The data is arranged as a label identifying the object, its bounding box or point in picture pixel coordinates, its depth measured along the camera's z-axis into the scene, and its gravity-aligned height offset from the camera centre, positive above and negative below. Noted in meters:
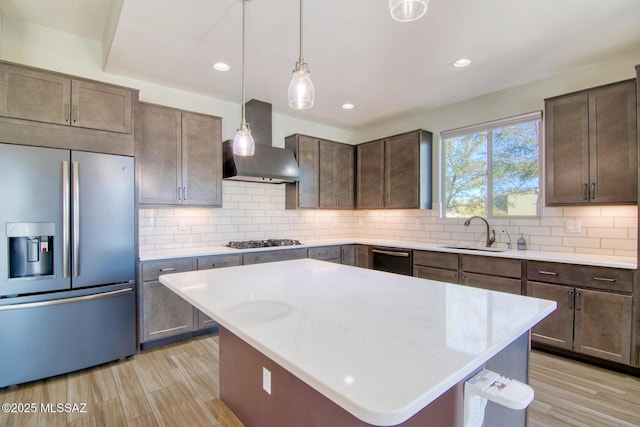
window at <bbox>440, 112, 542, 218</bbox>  3.43 +0.54
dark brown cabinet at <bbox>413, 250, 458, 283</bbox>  3.46 -0.58
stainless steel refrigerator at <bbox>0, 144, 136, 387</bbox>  2.30 -0.36
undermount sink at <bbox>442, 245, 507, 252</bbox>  3.42 -0.39
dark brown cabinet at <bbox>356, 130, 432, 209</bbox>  4.09 +0.59
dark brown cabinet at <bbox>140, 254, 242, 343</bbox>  2.93 -0.89
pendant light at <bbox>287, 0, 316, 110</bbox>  1.60 +0.65
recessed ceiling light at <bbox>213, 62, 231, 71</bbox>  2.91 +1.39
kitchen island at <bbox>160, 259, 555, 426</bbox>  0.74 -0.39
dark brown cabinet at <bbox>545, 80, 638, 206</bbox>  2.58 +0.59
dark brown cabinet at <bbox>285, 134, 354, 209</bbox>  4.36 +0.58
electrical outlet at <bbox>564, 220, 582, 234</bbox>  3.08 -0.12
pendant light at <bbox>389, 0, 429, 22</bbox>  1.15 +0.76
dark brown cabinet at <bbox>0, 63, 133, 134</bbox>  2.32 +0.92
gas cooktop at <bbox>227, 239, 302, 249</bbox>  3.64 -0.35
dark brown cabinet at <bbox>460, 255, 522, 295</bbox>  3.02 -0.59
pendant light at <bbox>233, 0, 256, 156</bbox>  2.11 +0.49
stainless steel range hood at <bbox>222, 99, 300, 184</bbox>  3.60 +0.66
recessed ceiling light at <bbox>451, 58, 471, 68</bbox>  2.81 +1.37
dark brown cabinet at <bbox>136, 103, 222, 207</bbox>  3.13 +0.61
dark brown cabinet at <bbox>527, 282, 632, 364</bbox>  2.49 -0.91
